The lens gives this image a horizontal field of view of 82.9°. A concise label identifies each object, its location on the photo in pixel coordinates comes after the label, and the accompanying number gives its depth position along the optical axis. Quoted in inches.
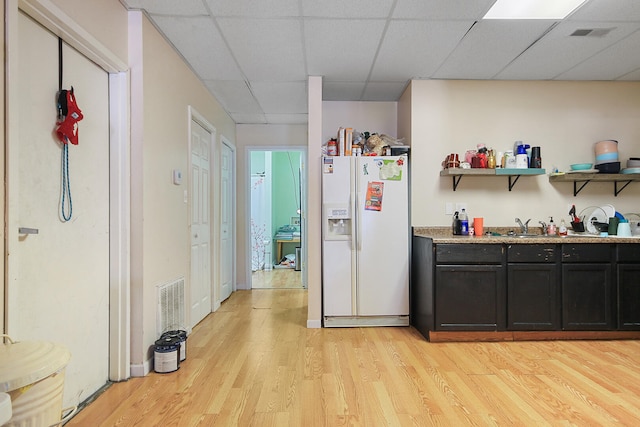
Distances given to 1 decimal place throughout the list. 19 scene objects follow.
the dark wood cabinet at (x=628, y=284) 120.3
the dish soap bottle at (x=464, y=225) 136.3
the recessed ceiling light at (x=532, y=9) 93.2
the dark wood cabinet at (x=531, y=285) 119.7
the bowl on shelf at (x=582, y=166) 134.8
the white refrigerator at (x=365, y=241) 135.6
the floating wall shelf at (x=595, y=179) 134.0
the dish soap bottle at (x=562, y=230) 137.1
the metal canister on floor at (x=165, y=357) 96.0
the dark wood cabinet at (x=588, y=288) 120.1
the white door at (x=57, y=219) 63.0
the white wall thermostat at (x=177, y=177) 114.2
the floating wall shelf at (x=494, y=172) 132.3
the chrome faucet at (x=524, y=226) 138.6
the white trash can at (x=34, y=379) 42.8
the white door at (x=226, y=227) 180.5
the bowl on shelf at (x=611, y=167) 134.3
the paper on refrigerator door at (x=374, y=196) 135.8
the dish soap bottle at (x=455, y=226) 137.4
